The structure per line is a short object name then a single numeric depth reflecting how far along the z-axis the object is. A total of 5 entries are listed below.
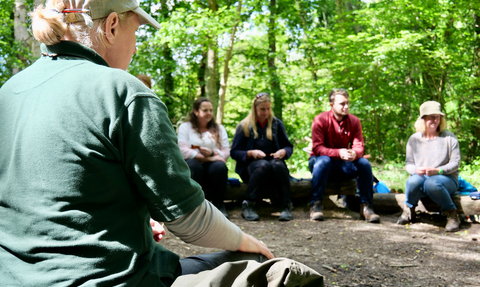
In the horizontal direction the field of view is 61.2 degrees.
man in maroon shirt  5.39
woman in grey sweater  4.87
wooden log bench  5.65
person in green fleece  1.04
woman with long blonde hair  5.50
